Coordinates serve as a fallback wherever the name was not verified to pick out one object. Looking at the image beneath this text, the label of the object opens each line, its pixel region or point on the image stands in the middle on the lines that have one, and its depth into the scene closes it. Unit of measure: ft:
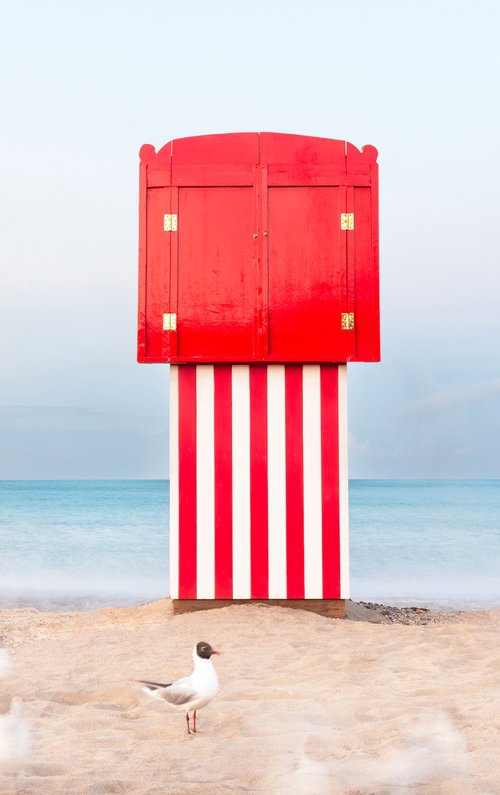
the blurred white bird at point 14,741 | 8.80
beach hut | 18.42
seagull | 9.68
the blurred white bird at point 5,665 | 13.95
